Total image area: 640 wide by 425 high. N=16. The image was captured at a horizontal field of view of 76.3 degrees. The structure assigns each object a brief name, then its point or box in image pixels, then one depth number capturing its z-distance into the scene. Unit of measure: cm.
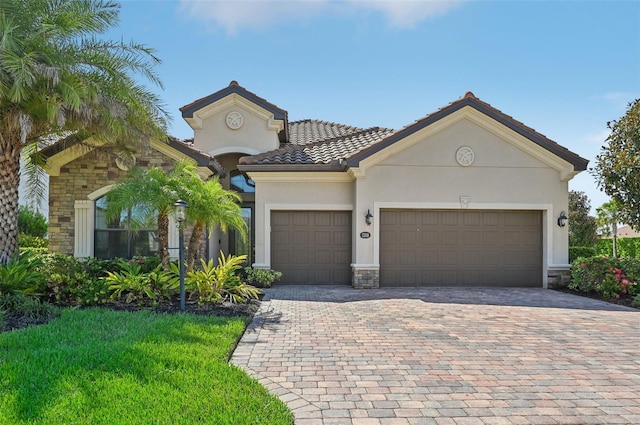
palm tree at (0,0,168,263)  812
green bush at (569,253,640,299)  1075
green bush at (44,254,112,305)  860
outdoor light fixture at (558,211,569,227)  1243
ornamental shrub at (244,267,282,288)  1188
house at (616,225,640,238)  3335
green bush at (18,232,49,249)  2002
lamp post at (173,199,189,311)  808
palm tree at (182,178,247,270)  891
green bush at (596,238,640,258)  2000
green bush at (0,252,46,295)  806
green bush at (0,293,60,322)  735
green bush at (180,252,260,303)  893
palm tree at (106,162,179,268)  854
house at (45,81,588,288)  1204
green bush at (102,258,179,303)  869
